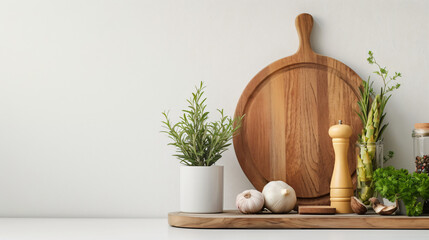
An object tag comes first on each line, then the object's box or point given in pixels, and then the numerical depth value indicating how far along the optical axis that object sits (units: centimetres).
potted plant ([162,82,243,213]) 127
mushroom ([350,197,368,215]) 121
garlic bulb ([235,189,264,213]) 125
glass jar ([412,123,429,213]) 126
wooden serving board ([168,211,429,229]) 114
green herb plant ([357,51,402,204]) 129
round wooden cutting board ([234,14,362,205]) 140
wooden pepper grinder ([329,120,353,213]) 128
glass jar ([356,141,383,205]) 129
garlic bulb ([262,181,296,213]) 126
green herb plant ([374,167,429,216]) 115
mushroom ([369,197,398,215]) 117
